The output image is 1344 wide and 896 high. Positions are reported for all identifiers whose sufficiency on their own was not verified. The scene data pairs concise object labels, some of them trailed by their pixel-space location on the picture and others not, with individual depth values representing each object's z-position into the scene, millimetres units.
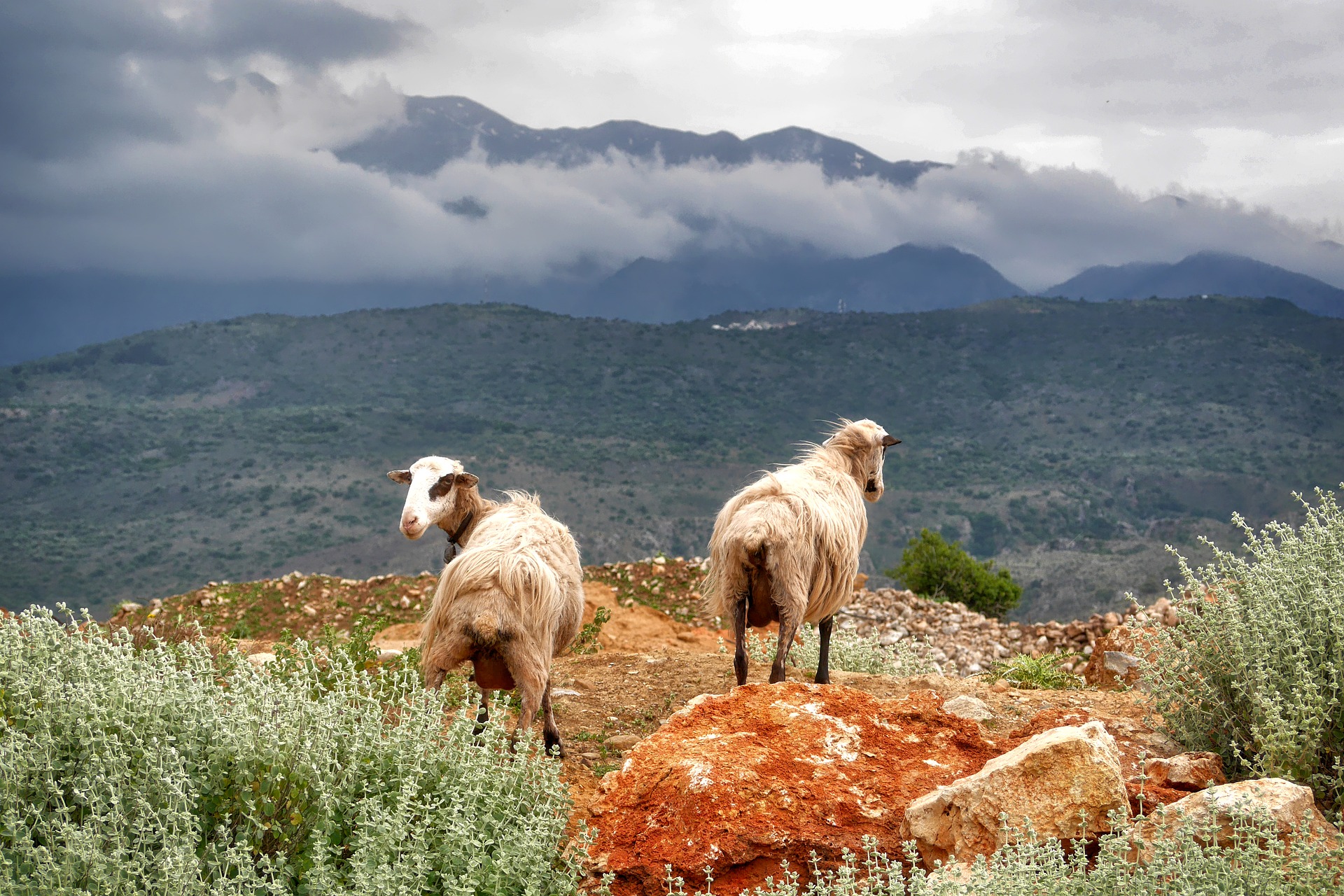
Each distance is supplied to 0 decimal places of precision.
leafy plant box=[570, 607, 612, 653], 14312
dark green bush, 21141
